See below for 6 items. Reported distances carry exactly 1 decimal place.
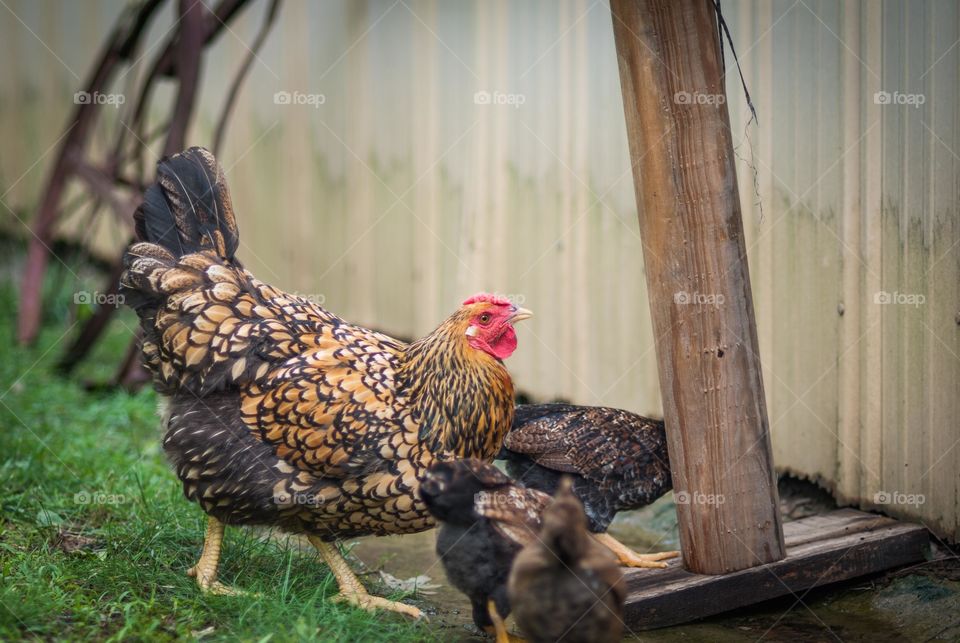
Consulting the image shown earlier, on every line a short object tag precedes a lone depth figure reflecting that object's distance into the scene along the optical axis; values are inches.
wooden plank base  150.4
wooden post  143.5
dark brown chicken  166.1
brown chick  113.2
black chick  129.1
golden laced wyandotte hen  143.6
